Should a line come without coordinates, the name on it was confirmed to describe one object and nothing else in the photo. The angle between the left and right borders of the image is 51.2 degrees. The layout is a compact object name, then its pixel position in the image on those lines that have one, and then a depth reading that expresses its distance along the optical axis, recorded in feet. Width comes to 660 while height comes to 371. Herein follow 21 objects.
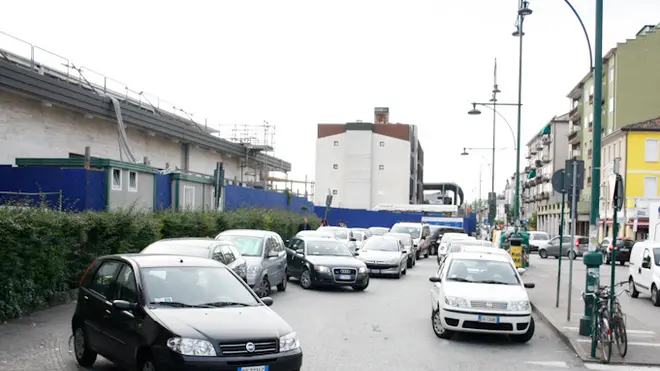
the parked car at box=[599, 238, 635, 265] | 125.90
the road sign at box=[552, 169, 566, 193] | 45.52
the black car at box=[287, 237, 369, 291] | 63.46
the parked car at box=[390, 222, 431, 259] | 122.93
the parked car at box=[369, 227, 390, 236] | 131.85
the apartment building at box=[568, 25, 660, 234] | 195.42
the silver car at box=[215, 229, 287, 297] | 53.40
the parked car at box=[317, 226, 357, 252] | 105.89
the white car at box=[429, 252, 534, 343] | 37.91
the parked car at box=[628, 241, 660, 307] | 59.41
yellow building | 177.88
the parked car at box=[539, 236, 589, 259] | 151.23
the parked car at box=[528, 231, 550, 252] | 170.91
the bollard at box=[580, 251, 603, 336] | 38.11
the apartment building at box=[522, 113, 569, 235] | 313.83
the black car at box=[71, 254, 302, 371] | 22.22
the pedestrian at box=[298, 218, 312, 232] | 130.74
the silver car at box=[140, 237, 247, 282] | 45.08
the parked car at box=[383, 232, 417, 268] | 100.27
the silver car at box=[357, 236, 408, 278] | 80.84
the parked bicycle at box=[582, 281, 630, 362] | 33.22
